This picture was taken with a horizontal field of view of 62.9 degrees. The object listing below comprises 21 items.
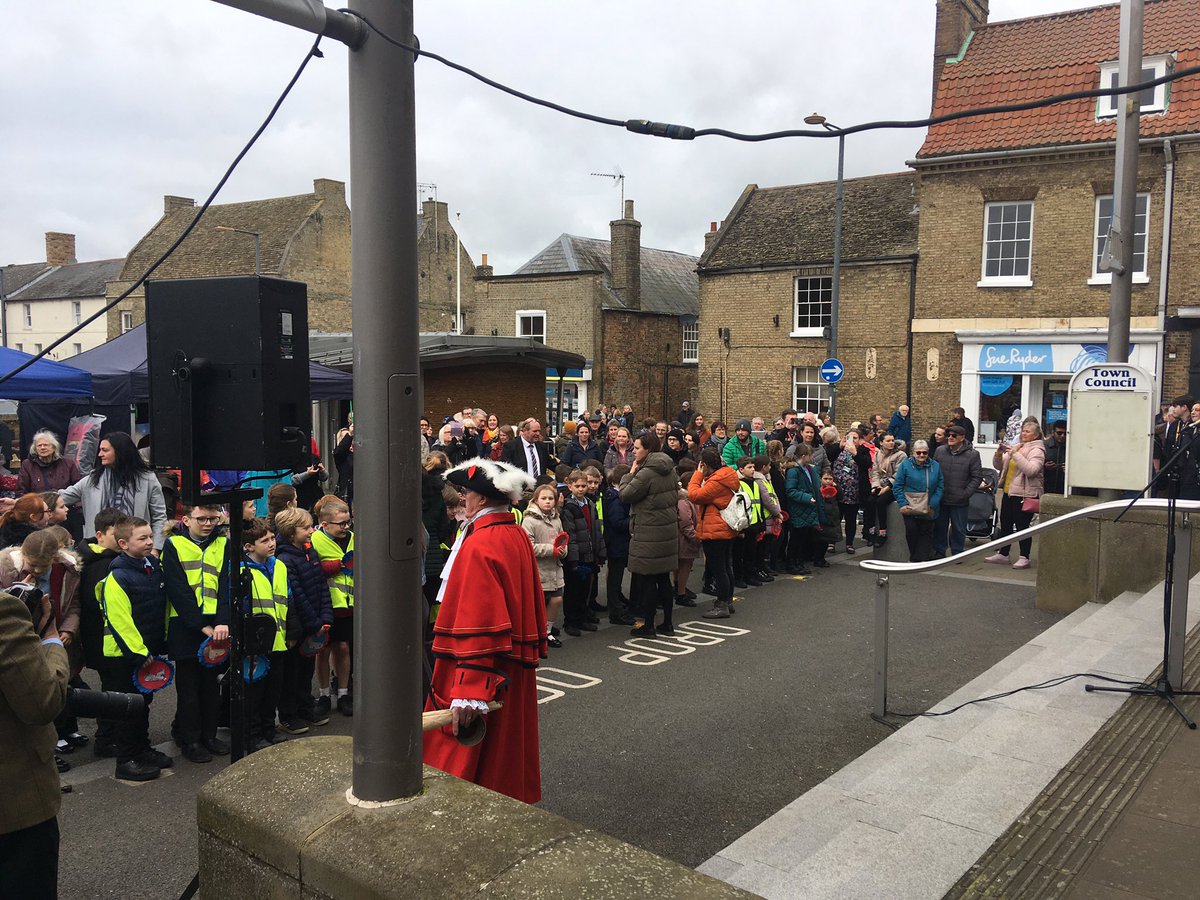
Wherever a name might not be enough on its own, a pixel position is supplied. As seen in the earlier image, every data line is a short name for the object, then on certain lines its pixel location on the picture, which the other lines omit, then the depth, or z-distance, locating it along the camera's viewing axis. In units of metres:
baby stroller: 14.46
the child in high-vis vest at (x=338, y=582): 7.08
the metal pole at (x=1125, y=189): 9.64
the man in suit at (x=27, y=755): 3.15
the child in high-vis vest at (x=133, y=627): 5.94
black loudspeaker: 3.66
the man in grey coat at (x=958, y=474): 13.20
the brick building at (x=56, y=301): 56.00
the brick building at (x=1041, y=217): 21.67
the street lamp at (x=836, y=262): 22.60
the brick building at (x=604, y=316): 36.59
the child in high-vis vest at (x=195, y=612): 6.14
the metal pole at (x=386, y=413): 2.76
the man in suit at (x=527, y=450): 13.17
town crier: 4.15
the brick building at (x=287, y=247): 43.44
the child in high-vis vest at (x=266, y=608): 6.41
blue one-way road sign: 22.16
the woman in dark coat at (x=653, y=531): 9.28
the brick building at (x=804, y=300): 26.47
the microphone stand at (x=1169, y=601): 6.10
